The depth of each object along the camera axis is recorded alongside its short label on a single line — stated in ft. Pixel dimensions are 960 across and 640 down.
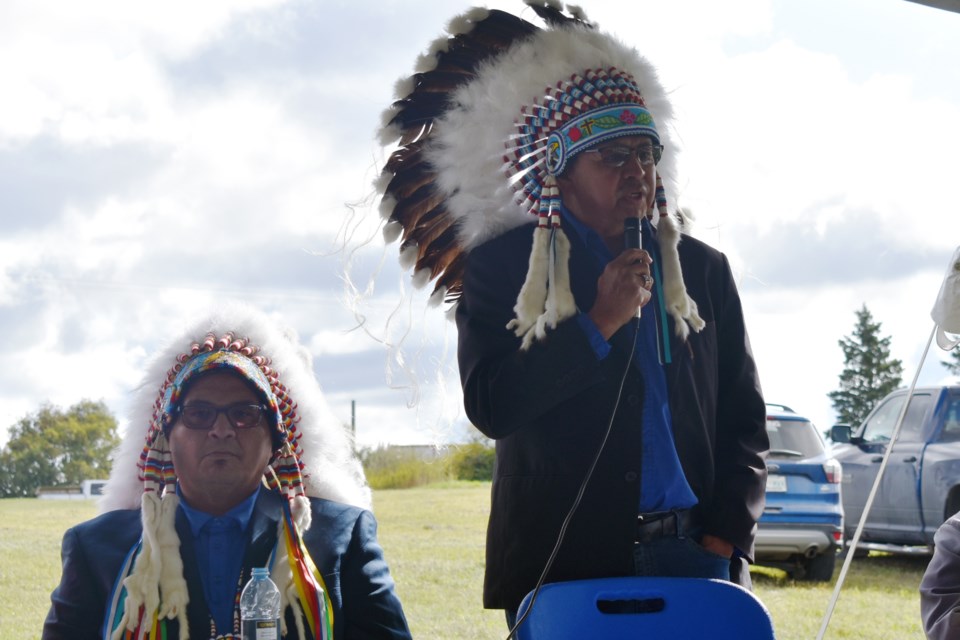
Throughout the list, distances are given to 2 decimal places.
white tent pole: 10.09
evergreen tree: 114.21
